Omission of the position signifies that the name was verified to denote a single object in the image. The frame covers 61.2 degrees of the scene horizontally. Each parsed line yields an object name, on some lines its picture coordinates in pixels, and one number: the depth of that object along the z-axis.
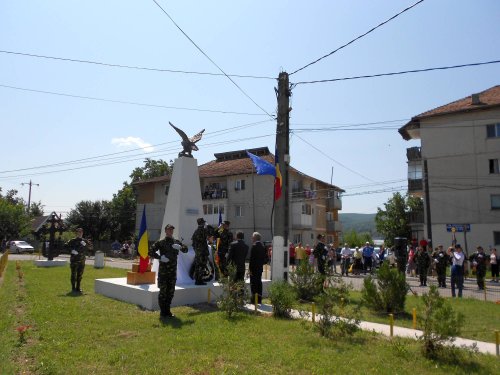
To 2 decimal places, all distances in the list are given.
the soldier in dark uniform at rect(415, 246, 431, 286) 17.22
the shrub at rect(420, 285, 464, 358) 5.95
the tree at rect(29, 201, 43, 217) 82.14
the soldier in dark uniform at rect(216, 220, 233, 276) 12.22
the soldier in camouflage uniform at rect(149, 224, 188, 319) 9.13
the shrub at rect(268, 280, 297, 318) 8.96
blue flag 14.82
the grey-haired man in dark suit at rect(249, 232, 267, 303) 10.67
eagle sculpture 13.95
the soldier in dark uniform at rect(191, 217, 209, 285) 11.73
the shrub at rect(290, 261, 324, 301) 11.48
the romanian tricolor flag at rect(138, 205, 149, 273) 12.13
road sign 30.21
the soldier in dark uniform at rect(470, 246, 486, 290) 15.39
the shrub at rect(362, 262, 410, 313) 9.78
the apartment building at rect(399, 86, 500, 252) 30.38
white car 45.69
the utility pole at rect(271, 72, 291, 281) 11.79
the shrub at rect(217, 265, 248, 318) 8.86
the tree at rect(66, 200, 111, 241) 56.16
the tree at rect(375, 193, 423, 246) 55.88
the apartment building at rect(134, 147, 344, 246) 41.56
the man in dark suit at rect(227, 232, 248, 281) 10.67
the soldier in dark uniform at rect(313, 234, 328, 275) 13.70
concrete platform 10.44
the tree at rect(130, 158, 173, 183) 67.75
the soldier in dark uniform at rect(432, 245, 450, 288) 16.03
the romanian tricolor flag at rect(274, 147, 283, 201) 12.67
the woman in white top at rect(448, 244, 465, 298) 13.45
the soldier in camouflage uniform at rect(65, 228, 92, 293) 13.05
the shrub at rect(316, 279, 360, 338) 7.26
